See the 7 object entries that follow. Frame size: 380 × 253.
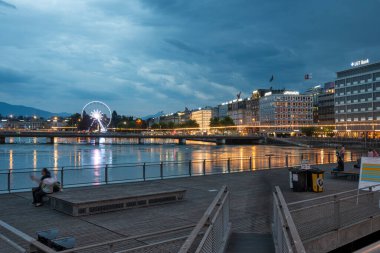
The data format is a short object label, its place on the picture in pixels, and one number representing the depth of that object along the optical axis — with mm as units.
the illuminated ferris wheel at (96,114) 192250
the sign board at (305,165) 18016
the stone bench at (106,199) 13000
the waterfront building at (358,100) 141500
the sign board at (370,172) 15211
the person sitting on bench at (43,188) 14672
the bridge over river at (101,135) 153125
